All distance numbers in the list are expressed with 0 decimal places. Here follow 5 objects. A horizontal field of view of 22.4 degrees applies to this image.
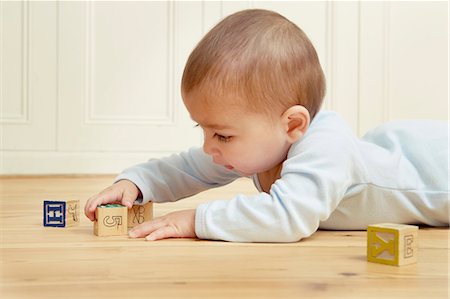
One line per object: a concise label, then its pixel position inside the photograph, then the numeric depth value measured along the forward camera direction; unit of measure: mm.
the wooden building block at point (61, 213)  1168
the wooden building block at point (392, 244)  968
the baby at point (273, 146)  1070
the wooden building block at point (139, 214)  1170
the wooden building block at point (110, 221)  1104
